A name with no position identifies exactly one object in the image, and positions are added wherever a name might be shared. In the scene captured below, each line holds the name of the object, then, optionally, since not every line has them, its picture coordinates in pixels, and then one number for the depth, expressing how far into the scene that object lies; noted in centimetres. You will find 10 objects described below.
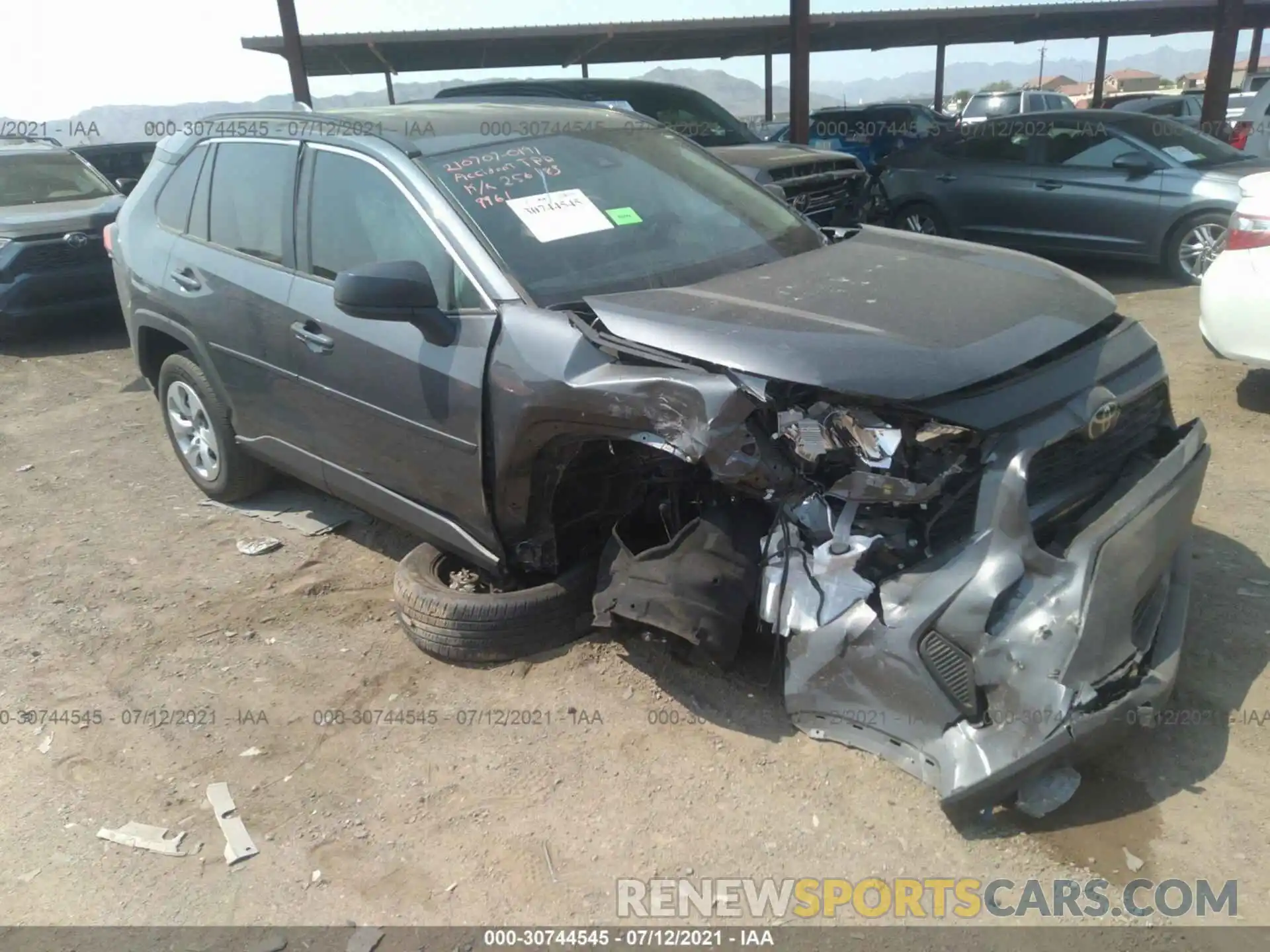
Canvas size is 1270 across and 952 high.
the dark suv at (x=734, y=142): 775
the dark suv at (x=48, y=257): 872
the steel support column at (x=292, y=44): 1146
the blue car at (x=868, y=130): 1697
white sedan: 480
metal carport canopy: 1877
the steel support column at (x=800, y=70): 1202
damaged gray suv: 260
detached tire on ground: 349
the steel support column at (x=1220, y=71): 1386
